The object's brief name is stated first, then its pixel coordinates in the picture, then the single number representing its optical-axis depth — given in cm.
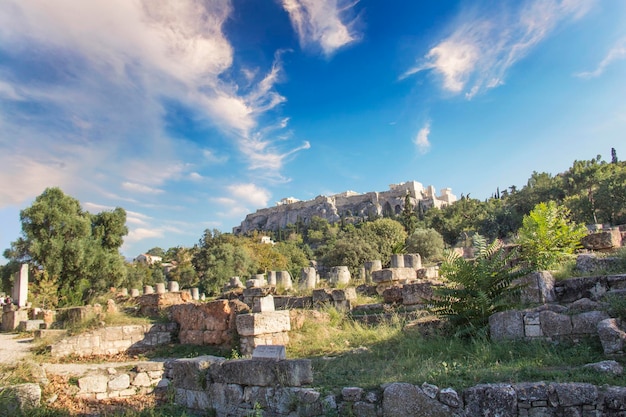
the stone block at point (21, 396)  654
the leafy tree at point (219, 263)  4522
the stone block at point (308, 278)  1662
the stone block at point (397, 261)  1739
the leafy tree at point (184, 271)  5243
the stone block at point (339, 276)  1644
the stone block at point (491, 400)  457
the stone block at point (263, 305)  1052
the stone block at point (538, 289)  815
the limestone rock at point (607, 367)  485
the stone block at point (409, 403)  484
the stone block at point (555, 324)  666
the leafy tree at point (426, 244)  3959
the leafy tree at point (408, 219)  6001
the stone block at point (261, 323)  955
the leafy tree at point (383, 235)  3869
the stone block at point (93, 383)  835
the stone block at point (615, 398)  427
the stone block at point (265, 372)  594
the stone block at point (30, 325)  1428
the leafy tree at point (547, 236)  1041
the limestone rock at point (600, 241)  1245
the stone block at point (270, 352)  626
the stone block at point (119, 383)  858
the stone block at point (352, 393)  530
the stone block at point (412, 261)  1841
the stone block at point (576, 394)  442
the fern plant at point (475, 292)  802
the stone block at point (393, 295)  1192
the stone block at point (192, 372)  711
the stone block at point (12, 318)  1573
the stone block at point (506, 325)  706
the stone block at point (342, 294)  1260
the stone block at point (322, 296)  1279
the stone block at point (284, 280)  1741
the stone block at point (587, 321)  639
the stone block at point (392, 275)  1453
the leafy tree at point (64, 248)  2300
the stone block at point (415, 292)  1130
